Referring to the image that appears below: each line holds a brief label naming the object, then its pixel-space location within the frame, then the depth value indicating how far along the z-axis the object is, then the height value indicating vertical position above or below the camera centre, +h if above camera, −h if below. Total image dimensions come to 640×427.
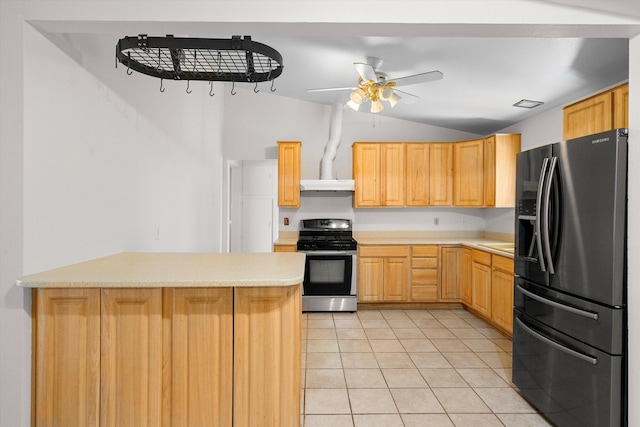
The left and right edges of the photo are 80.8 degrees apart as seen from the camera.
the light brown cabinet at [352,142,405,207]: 4.93 +0.50
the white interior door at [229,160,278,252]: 6.47 +0.07
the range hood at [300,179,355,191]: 4.79 +0.33
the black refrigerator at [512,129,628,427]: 1.83 -0.38
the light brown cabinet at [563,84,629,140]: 2.35 +0.68
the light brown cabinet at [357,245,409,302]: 4.68 -0.77
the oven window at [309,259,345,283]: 4.59 -0.74
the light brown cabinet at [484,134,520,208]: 4.40 +0.50
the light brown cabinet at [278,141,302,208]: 4.91 +0.49
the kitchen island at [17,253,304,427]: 1.73 -0.66
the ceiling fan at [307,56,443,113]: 3.04 +1.10
